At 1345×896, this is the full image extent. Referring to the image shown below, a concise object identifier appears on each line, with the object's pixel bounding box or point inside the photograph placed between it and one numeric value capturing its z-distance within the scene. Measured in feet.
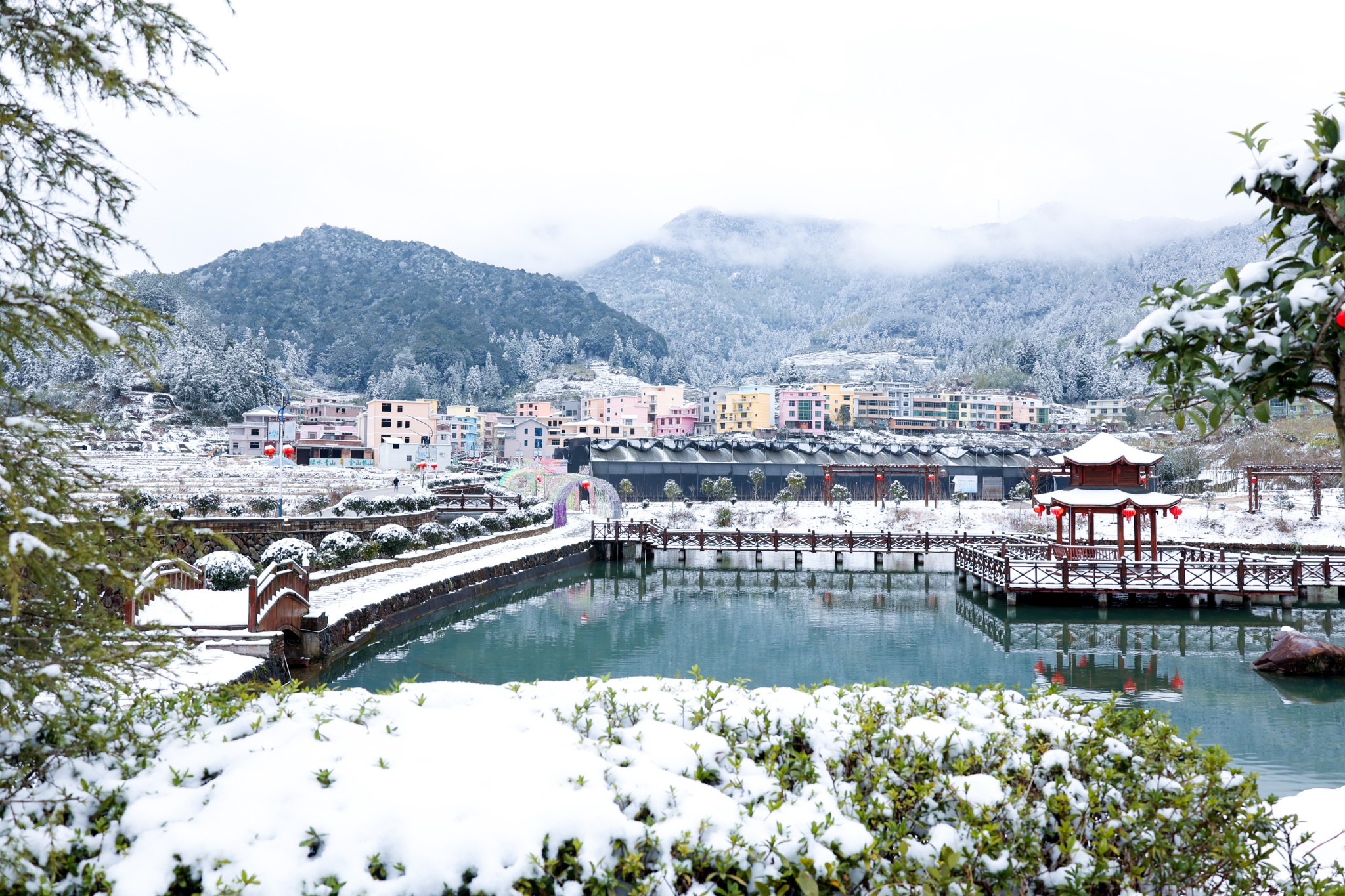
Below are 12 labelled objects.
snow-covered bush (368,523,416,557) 71.15
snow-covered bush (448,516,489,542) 88.07
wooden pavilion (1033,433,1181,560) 81.87
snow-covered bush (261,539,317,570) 61.11
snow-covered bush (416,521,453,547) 81.66
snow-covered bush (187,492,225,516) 93.09
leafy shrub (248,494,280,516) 104.12
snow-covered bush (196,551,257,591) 53.36
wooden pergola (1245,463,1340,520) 113.70
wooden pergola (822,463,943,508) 138.00
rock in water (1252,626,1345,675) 46.60
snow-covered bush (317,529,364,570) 62.49
